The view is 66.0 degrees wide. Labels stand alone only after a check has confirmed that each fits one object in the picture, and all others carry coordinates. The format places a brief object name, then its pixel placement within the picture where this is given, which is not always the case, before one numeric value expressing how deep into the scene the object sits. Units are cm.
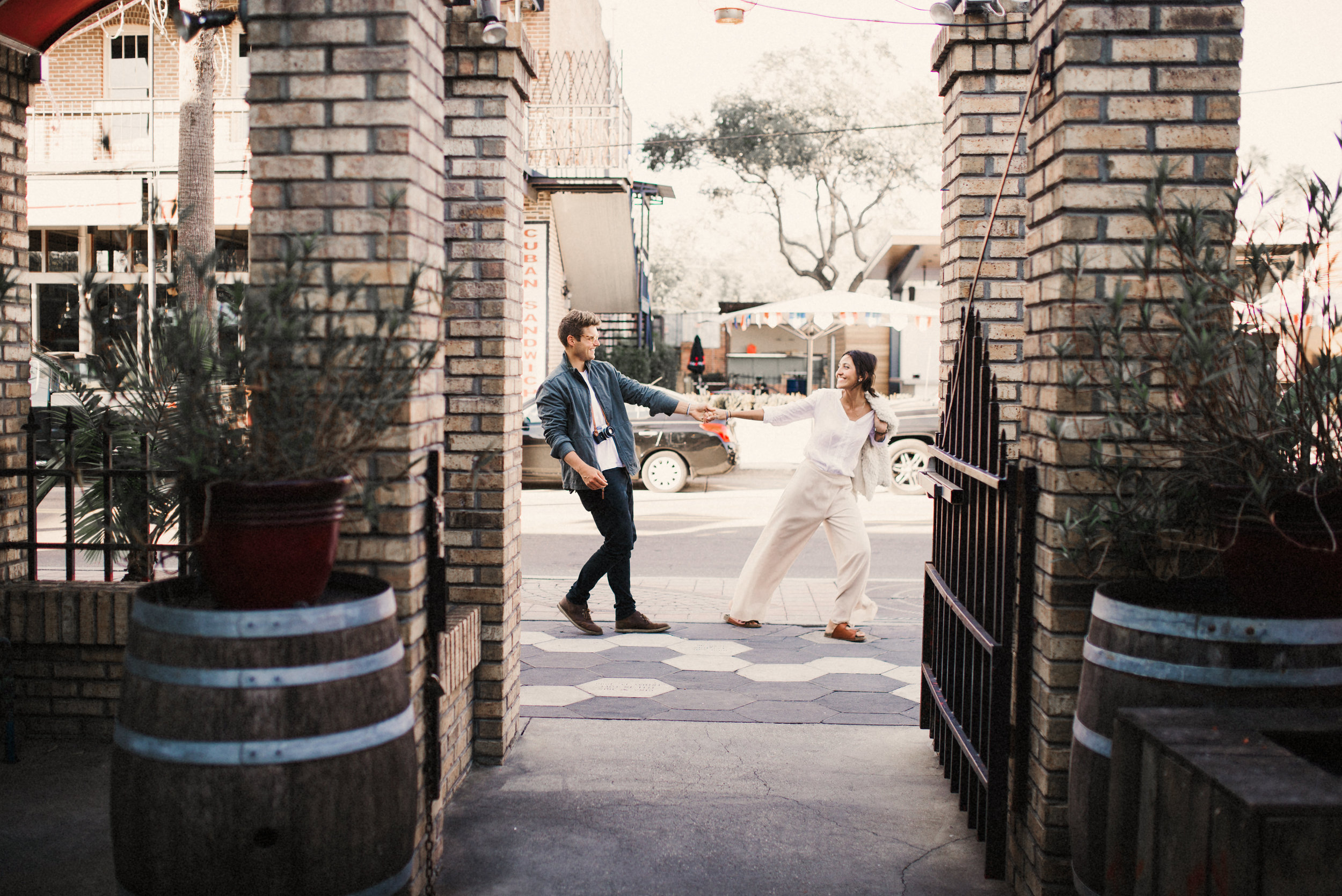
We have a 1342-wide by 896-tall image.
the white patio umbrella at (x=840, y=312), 1672
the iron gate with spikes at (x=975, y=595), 316
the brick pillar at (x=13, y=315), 429
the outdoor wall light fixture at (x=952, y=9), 444
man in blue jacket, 595
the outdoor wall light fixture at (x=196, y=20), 305
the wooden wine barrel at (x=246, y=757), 216
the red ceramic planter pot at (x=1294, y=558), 227
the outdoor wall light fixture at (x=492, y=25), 398
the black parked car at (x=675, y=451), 1347
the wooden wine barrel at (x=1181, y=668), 228
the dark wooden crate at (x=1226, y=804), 177
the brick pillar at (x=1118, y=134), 285
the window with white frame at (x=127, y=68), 1891
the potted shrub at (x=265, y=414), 229
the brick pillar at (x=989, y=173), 455
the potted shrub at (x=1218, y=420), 230
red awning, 421
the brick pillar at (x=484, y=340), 410
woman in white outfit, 632
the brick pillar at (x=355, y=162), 293
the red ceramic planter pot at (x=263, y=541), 227
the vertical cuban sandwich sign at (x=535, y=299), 1791
